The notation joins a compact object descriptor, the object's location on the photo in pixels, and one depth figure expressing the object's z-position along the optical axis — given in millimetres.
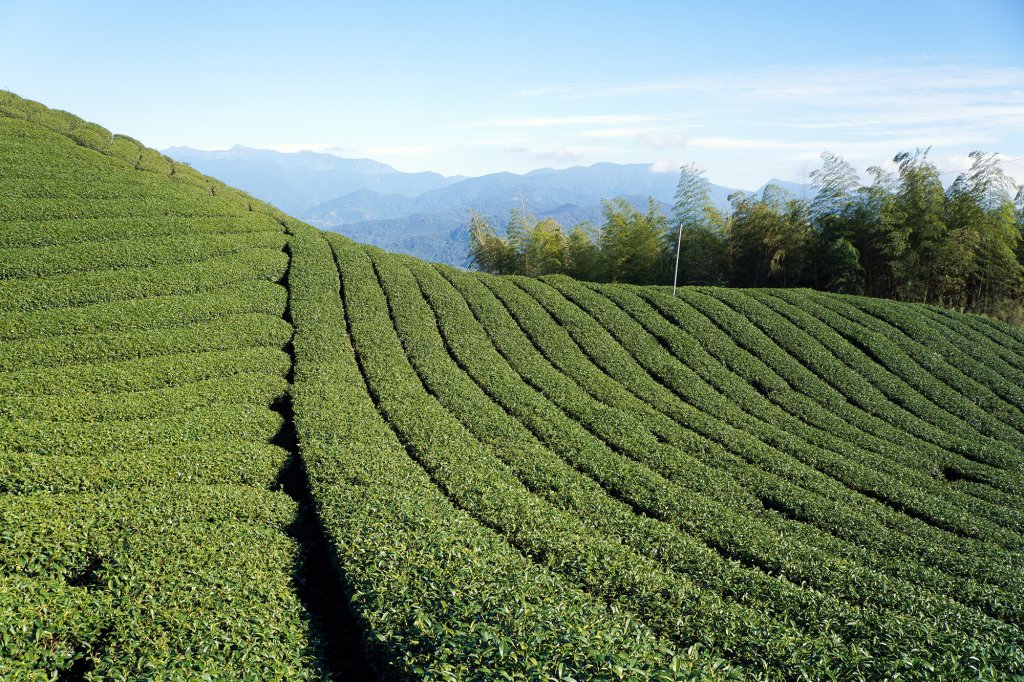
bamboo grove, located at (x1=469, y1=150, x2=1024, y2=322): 29859
